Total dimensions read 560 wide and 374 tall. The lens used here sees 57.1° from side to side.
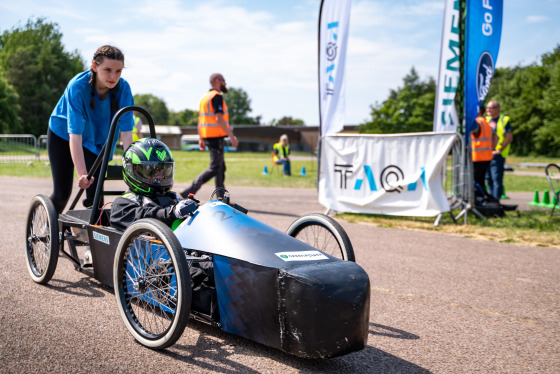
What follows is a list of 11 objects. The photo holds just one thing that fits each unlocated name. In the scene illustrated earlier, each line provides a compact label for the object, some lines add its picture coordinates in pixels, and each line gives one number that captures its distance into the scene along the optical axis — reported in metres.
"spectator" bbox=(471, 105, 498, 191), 9.22
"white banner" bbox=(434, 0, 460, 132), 8.39
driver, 3.42
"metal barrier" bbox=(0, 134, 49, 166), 21.03
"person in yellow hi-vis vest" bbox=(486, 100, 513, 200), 10.30
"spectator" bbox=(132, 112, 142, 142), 12.27
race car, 2.45
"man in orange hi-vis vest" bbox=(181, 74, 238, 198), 8.41
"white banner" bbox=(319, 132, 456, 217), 7.54
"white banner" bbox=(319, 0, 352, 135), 8.97
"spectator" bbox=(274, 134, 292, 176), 19.66
